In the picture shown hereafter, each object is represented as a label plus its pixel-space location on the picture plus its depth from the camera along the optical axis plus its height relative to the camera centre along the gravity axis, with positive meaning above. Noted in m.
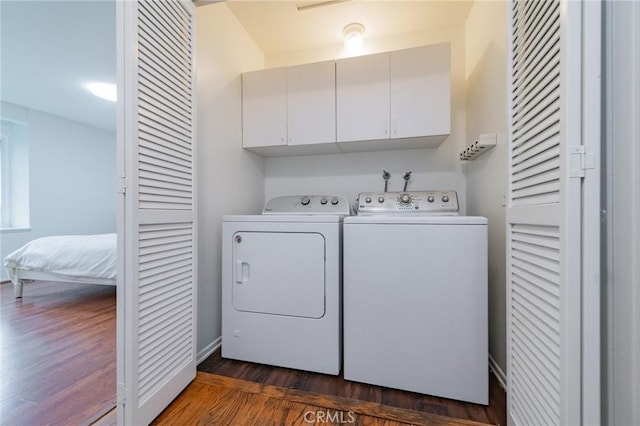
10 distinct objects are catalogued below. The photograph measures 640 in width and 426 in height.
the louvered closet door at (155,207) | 1.08 +0.03
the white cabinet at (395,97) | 1.80 +0.82
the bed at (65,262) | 2.82 -0.55
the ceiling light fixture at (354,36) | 2.11 +1.44
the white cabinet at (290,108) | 2.01 +0.83
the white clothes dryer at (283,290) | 1.56 -0.49
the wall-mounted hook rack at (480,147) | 1.55 +0.42
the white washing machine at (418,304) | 1.32 -0.49
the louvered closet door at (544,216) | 0.72 -0.01
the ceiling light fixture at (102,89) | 3.14 +1.50
